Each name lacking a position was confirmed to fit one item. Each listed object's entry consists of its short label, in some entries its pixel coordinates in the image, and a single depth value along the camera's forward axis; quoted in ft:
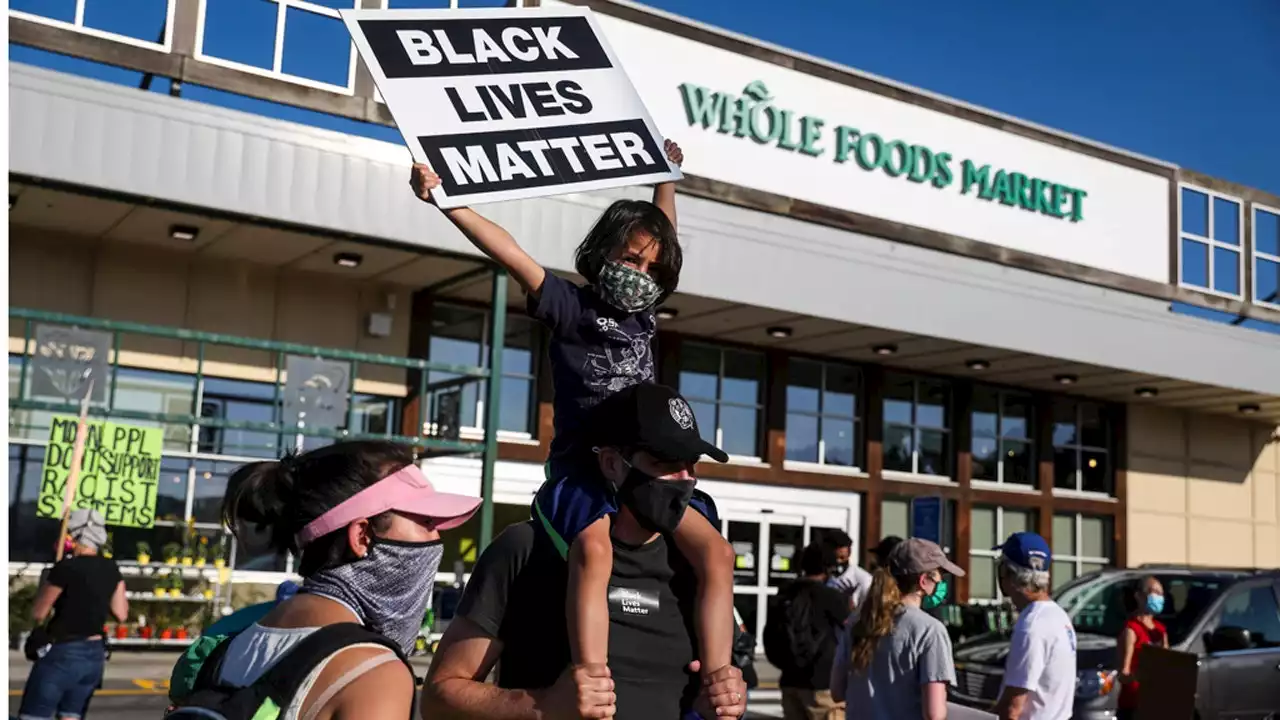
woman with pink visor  8.02
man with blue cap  18.44
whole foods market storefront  48.70
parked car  30.12
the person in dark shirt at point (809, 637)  27.20
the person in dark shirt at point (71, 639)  27.50
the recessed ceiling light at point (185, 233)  50.55
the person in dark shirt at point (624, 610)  9.45
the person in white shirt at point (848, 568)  25.54
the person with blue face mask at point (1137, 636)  26.23
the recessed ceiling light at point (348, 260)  53.55
